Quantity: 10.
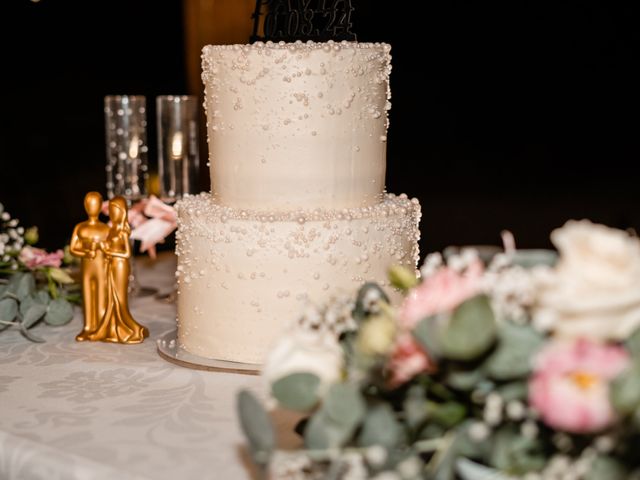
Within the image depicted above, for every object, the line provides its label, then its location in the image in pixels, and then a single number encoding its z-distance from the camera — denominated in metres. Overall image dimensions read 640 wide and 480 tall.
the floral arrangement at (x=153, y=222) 2.35
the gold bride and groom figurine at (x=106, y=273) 2.12
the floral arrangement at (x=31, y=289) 2.22
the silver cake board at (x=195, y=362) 1.89
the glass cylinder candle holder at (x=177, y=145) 2.58
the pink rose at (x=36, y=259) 2.32
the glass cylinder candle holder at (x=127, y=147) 2.61
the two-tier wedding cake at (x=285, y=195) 1.87
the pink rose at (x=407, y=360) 1.12
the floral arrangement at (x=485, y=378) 1.00
